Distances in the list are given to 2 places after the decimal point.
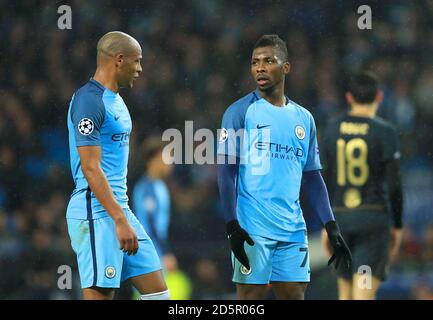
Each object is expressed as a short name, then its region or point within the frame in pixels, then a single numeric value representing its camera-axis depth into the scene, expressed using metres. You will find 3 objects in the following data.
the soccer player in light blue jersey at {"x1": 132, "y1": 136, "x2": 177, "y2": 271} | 16.34
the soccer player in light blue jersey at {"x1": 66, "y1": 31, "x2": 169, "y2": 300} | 11.20
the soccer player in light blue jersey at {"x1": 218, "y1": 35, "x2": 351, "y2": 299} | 12.14
